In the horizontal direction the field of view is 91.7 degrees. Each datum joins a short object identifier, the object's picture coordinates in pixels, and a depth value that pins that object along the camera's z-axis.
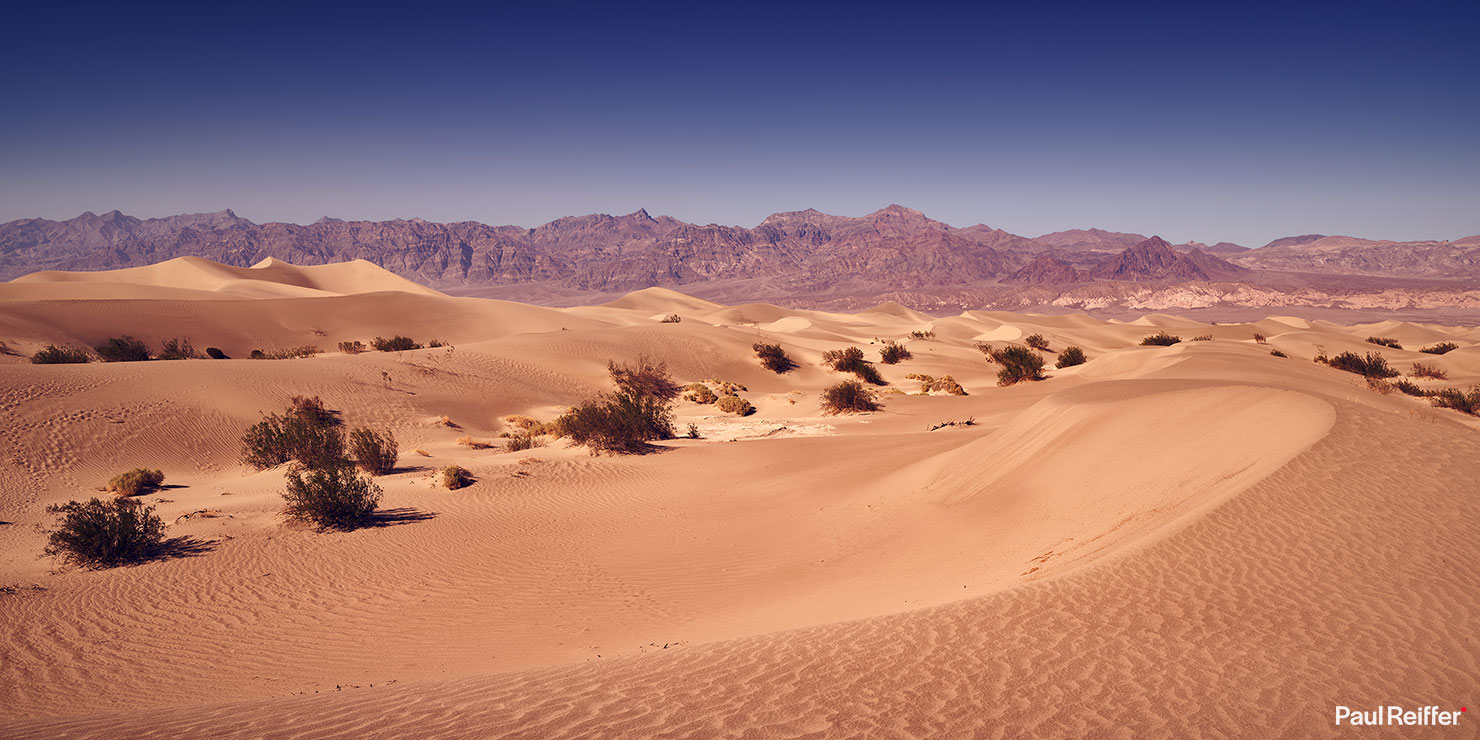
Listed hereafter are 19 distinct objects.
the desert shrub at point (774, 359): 34.78
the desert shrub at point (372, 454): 14.35
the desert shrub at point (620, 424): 16.44
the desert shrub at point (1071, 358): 32.41
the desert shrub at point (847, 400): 22.38
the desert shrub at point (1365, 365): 24.88
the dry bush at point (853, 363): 30.94
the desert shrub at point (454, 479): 13.02
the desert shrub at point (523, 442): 16.91
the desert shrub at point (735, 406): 23.52
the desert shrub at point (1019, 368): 28.12
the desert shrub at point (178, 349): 30.11
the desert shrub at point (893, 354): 35.72
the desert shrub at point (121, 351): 28.70
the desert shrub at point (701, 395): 26.49
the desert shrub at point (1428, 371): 25.55
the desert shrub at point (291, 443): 14.51
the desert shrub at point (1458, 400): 16.71
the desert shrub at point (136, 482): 13.02
